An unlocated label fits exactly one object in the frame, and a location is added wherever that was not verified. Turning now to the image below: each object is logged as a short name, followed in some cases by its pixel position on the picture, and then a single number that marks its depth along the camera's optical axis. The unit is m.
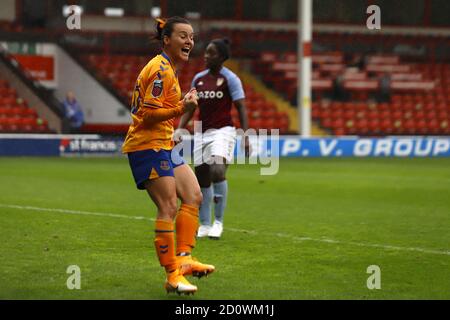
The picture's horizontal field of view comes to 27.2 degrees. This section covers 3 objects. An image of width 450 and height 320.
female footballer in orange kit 6.97
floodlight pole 27.36
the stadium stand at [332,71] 32.81
